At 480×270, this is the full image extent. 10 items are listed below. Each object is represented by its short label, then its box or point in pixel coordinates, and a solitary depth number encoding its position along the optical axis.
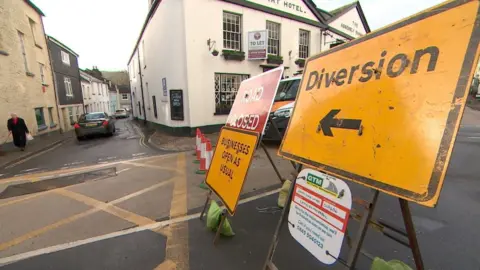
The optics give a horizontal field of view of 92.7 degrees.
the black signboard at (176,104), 10.84
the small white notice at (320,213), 1.50
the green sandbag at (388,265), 1.61
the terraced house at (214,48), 10.59
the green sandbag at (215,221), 2.89
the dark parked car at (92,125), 11.88
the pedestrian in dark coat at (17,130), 8.98
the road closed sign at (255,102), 2.64
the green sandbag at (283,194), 3.54
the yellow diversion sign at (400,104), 1.19
